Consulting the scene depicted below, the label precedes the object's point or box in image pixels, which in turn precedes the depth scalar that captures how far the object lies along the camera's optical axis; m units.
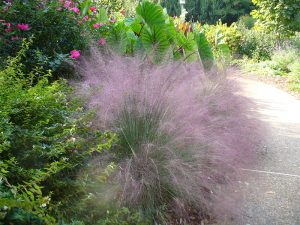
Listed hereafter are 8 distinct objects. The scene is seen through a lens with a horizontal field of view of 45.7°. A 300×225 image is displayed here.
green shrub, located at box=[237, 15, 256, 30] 21.98
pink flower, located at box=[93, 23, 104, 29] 5.02
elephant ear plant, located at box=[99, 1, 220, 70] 5.05
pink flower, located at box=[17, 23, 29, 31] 3.86
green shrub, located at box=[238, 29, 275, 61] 15.27
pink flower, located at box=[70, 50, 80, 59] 3.98
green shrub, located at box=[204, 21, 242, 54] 15.58
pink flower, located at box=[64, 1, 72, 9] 4.43
